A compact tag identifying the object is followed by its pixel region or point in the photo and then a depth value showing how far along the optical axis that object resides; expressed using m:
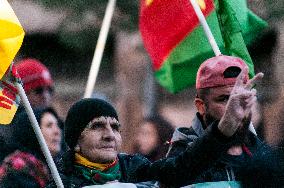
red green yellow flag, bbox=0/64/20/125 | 8.47
